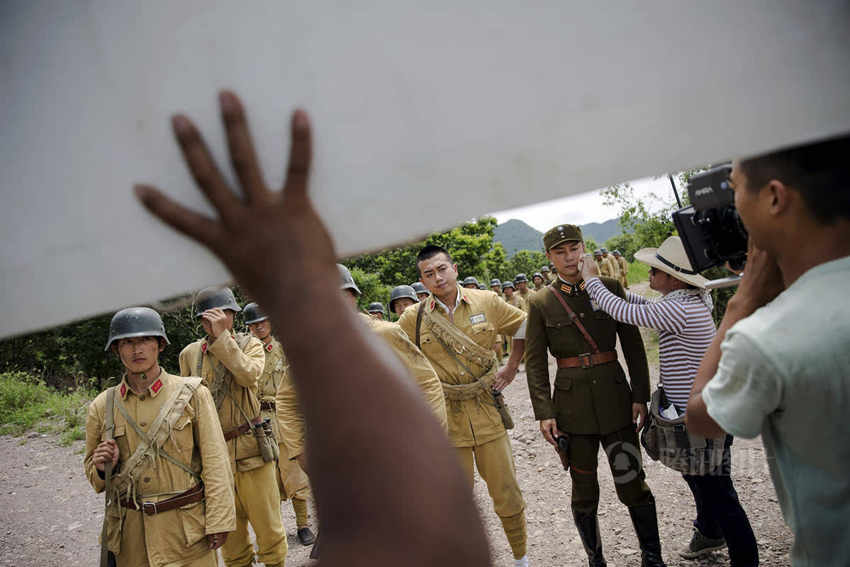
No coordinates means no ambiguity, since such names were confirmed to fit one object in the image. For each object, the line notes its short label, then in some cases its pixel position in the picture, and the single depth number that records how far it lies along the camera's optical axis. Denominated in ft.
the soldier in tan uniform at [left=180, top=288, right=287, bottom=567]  13.05
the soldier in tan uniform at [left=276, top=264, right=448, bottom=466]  10.91
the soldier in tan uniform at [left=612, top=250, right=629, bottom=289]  54.39
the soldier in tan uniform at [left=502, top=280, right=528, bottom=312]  49.52
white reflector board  2.06
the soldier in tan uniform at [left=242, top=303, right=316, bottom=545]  15.15
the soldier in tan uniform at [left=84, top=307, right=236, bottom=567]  9.52
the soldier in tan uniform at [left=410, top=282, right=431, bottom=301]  32.96
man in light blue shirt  3.28
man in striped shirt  9.66
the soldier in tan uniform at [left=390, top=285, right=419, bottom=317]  22.89
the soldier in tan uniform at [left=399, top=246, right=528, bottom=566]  12.04
